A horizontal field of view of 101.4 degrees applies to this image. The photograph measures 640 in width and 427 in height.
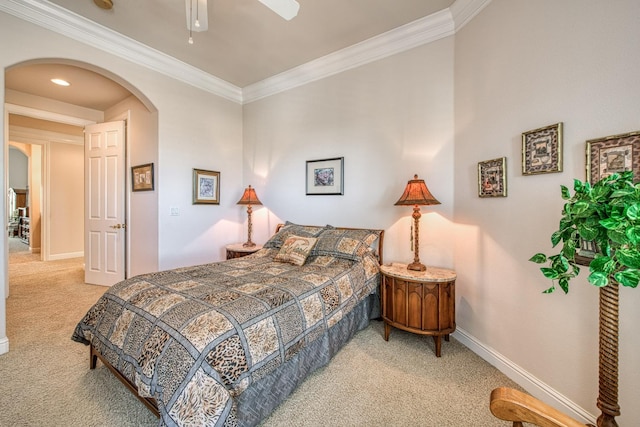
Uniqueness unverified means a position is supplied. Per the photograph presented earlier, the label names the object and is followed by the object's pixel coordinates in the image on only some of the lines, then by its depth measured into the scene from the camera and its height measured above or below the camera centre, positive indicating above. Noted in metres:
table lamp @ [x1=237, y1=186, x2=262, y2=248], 3.65 +0.14
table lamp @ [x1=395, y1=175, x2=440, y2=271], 2.28 +0.10
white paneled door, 3.80 +0.12
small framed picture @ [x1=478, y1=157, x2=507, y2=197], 1.93 +0.26
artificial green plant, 0.81 -0.06
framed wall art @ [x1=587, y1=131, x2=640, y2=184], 1.22 +0.27
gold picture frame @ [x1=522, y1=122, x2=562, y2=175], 1.54 +0.38
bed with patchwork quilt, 1.17 -0.68
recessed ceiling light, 3.50 +1.74
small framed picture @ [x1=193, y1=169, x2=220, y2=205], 3.60 +0.34
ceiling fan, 1.63 +1.34
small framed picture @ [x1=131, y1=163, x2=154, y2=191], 3.37 +0.45
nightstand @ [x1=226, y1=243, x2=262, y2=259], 3.40 -0.52
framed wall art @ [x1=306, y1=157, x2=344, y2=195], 3.19 +0.44
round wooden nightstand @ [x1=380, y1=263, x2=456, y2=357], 2.10 -0.75
